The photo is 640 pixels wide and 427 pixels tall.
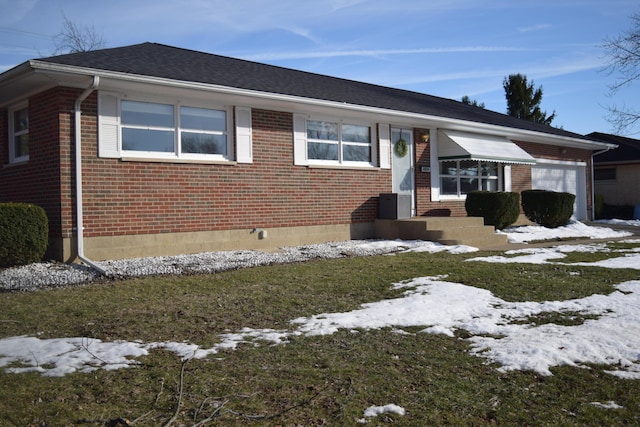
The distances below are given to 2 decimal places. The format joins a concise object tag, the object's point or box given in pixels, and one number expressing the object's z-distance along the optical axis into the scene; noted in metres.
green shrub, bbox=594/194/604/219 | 24.61
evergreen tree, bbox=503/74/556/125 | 38.66
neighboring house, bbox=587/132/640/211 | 26.41
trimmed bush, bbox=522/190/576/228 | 17.81
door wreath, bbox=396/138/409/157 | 15.80
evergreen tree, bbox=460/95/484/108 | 40.25
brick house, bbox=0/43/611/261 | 10.23
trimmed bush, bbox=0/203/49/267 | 9.06
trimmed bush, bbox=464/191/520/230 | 16.02
